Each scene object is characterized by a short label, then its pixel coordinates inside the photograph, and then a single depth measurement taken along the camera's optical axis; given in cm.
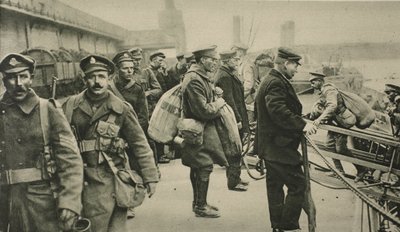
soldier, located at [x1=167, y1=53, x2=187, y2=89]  754
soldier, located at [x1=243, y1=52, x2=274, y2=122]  722
